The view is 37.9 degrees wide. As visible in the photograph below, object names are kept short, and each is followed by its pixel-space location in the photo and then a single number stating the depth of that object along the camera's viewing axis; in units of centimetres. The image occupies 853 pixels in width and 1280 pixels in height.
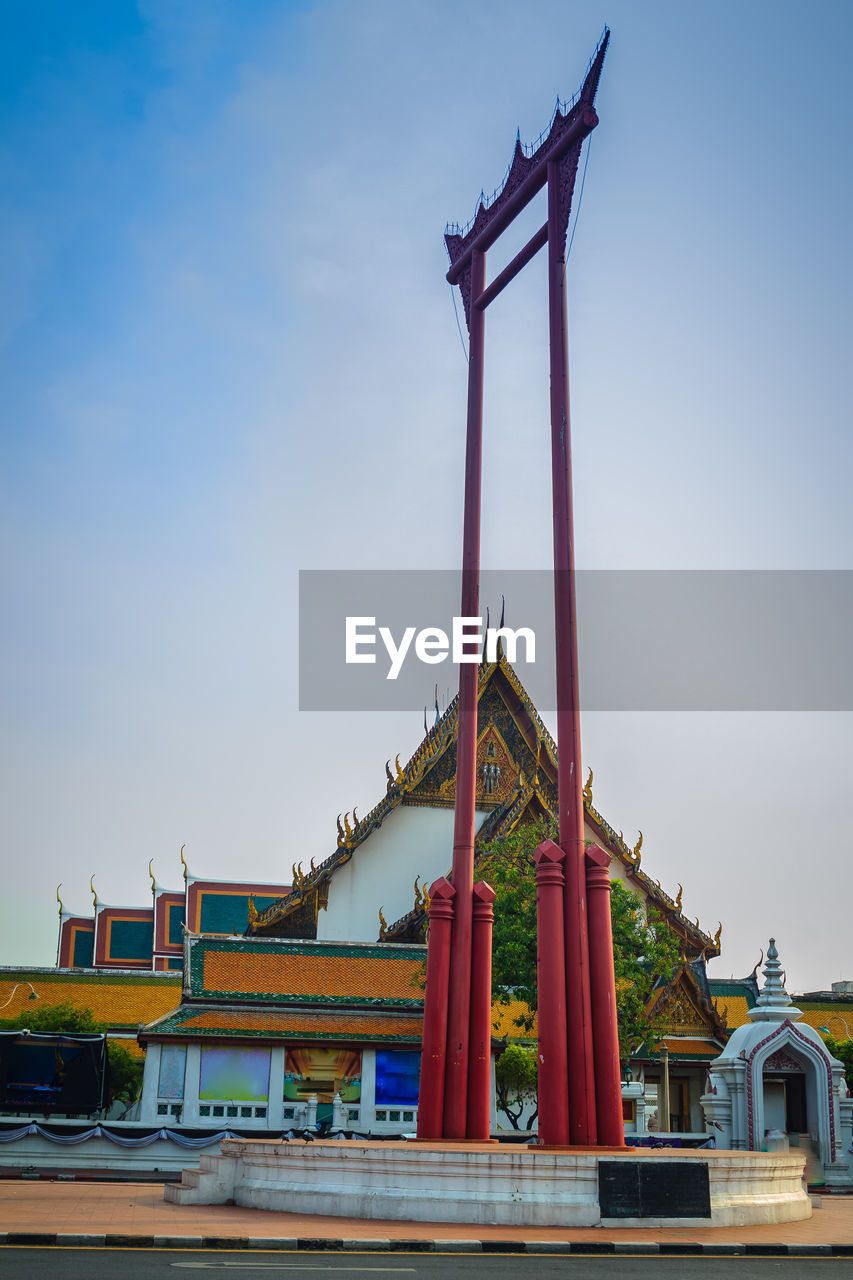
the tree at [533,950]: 1966
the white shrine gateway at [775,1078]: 1758
